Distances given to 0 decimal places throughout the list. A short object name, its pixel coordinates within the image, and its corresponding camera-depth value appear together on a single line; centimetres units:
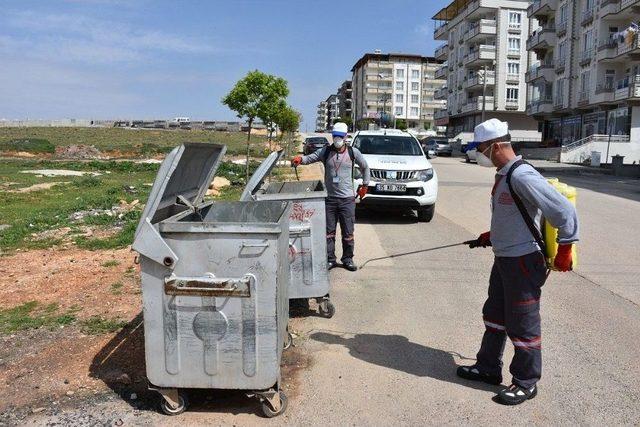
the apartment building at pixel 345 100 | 15812
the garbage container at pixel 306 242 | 522
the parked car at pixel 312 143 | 4078
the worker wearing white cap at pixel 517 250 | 367
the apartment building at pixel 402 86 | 12431
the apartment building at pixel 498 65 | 6850
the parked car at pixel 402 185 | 1138
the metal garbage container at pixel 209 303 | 342
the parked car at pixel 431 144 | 4911
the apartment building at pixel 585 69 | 4203
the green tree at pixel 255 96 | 2081
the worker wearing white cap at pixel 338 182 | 705
